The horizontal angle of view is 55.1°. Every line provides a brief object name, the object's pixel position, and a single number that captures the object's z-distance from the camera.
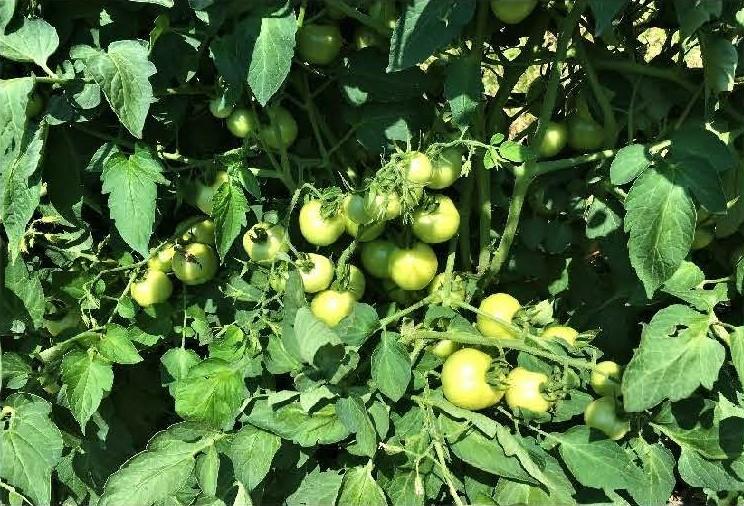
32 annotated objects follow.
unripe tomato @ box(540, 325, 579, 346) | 1.24
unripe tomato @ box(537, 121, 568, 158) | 1.24
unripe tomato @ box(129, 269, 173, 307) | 1.33
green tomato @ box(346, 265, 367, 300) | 1.29
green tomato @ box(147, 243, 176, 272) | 1.35
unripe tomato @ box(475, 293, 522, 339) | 1.25
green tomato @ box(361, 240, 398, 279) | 1.28
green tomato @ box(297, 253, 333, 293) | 1.22
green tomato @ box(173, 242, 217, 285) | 1.32
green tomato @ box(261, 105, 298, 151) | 1.21
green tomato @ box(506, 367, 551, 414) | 1.17
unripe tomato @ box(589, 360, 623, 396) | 1.14
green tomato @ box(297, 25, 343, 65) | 1.16
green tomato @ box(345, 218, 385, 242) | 1.20
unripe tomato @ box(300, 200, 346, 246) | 1.20
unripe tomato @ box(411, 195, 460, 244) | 1.21
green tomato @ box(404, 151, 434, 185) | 1.07
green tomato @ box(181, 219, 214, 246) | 1.37
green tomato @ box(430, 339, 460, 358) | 1.29
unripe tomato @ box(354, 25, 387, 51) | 1.21
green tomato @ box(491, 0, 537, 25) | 1.08
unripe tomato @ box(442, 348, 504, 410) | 1.18
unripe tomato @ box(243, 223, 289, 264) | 1.25
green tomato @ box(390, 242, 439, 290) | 1.25
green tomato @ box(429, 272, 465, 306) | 1.32
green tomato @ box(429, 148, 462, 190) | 1.15
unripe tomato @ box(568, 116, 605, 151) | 1.24
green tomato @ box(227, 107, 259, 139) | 1.20
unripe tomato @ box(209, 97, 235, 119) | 1.17
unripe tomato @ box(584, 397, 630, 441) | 1.18
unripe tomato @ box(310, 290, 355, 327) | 1.24
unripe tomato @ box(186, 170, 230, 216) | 1.29
